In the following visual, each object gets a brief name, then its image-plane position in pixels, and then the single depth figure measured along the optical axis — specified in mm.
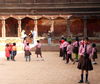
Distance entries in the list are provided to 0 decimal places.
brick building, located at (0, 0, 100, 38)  22800
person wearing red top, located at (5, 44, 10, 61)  12913
